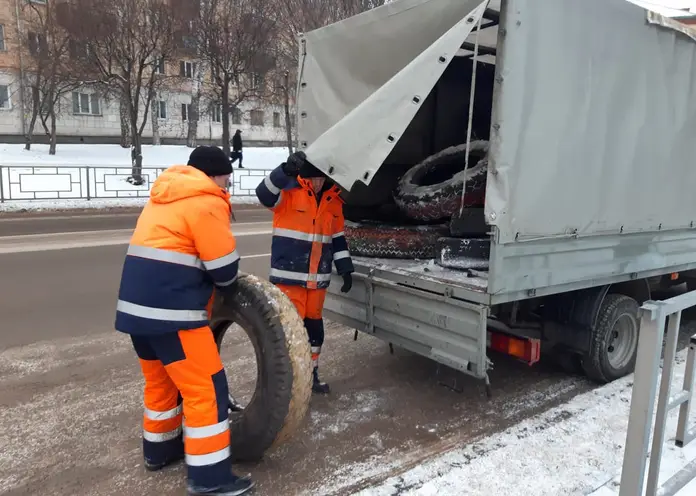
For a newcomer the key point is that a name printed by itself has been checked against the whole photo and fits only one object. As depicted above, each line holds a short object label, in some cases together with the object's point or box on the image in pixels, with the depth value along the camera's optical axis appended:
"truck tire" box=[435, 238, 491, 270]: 4.35
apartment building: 31.58
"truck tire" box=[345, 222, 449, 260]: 4.90
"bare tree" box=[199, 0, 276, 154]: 19.88
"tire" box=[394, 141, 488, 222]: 4.71
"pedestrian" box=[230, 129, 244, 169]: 24.83
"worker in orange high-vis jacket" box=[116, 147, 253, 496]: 2.94
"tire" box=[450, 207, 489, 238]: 4.59
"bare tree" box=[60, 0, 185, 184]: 18.28
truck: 3.49
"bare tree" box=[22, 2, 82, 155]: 21.80
